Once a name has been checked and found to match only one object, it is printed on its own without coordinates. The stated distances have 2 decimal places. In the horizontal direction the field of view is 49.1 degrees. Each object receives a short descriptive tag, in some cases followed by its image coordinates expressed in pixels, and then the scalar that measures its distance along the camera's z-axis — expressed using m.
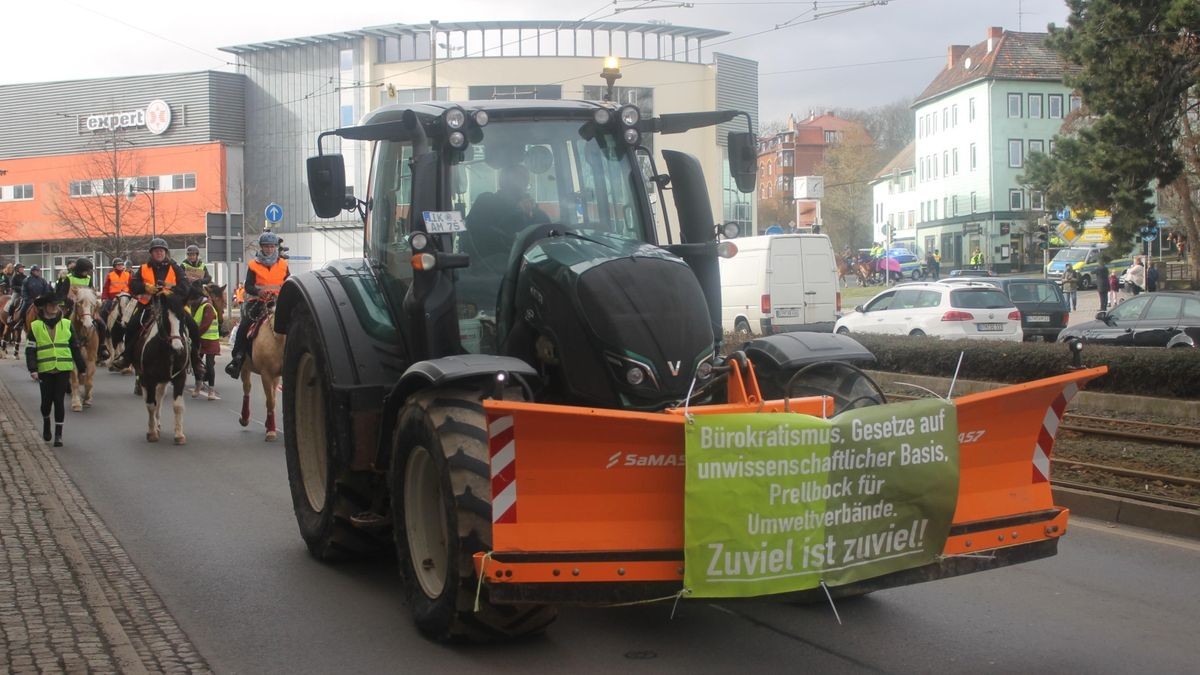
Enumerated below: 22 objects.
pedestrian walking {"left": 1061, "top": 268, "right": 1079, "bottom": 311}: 46.81
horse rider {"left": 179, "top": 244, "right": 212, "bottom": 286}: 20.75
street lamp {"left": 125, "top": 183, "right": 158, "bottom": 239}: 56.22
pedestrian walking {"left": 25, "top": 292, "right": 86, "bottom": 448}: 14.73
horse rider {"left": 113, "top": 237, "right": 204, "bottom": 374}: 15.33
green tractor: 6.23
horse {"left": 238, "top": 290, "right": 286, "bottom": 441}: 14.86
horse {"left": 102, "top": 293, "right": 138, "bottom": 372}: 21.12
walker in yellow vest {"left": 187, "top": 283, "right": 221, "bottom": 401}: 19.44
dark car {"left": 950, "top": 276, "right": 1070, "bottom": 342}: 30.81
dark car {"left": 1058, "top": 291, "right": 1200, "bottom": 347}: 22.80
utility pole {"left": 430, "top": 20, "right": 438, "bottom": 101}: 39.19
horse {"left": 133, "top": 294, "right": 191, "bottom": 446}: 14.91
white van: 29.39
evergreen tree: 27.45
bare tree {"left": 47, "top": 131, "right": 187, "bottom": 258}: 57.41
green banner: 5.62
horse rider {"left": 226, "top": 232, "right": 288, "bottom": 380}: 15.77
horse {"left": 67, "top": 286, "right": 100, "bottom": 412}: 19.61
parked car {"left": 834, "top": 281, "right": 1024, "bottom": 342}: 26.48
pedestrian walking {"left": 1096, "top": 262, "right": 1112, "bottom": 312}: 41.00
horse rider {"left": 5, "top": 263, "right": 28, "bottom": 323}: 29.93
